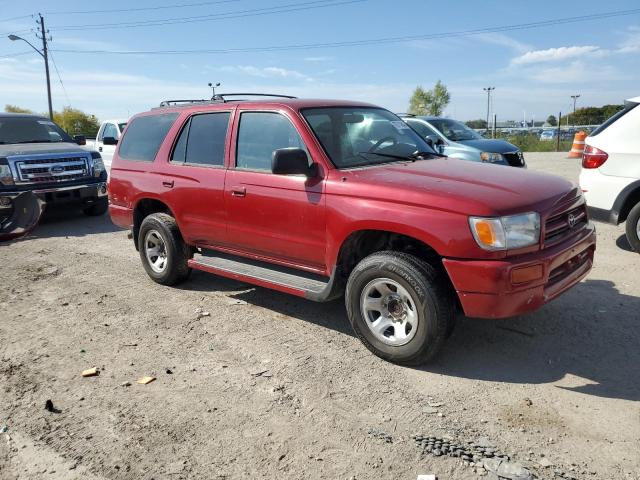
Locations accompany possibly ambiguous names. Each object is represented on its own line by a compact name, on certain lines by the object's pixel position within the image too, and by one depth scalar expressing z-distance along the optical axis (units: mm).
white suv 6309
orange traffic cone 19716
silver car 10266
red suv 3488
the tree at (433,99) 77500
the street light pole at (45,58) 38562
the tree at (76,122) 53988
